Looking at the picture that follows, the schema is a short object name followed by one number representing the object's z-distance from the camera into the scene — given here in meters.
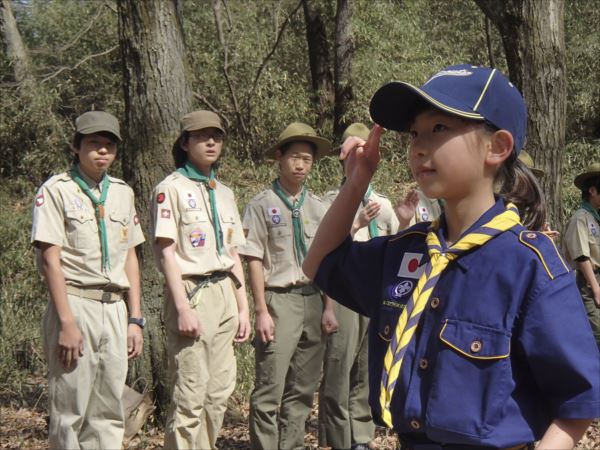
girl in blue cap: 2.03
